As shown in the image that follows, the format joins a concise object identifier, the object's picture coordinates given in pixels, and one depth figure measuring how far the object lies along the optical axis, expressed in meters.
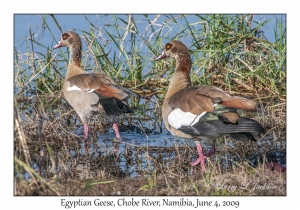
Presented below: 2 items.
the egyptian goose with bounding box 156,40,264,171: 12.70
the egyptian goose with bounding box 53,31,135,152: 16.12
